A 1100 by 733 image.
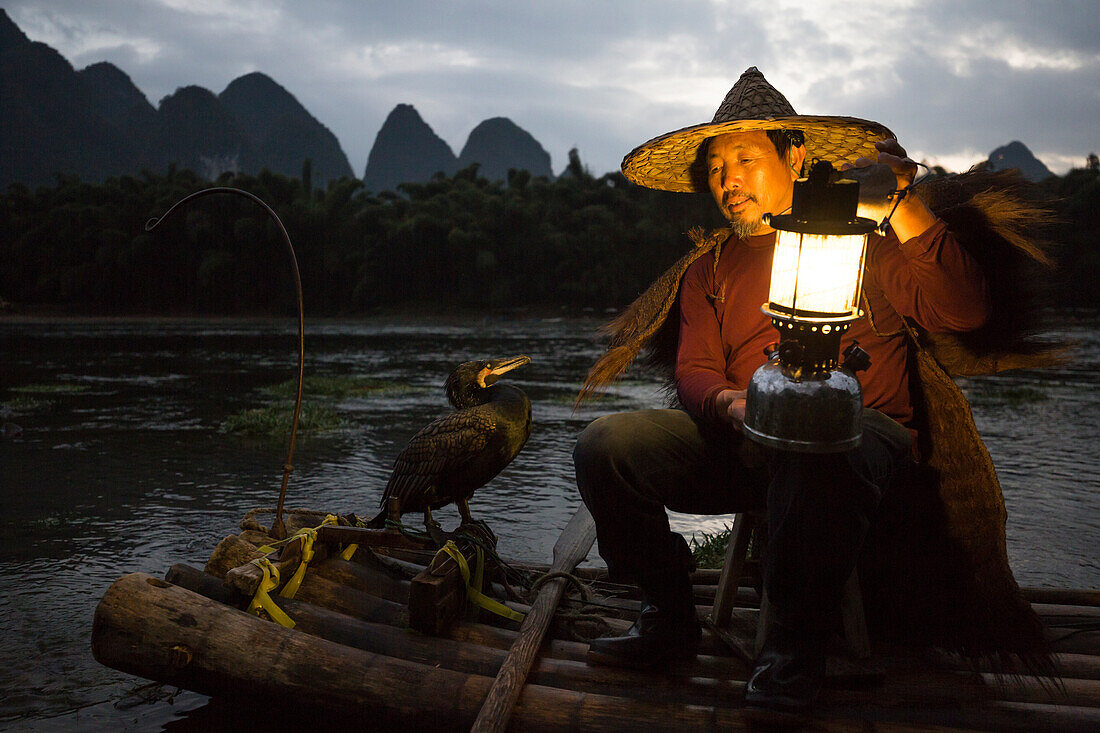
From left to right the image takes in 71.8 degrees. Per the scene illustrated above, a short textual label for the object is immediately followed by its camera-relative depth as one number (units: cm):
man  186
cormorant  324
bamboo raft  187
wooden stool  251
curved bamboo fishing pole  284
